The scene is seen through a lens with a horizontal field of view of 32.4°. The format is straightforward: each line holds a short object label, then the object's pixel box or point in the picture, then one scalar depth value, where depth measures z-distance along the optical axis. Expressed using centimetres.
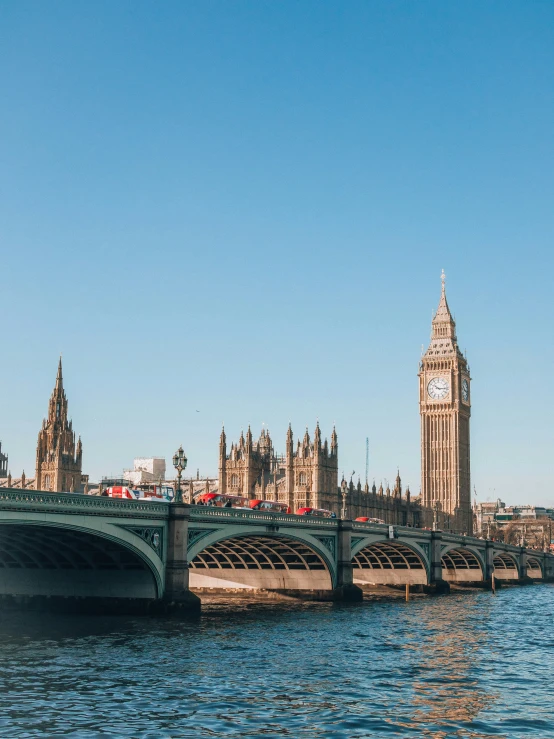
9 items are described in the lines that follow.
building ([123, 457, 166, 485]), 19390
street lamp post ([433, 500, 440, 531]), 19222
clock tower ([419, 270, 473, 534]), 19588
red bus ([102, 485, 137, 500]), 6831
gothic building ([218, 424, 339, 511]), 15325
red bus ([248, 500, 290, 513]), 9112
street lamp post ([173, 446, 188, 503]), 6206
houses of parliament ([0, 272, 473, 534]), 15400
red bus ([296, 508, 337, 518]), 10125
